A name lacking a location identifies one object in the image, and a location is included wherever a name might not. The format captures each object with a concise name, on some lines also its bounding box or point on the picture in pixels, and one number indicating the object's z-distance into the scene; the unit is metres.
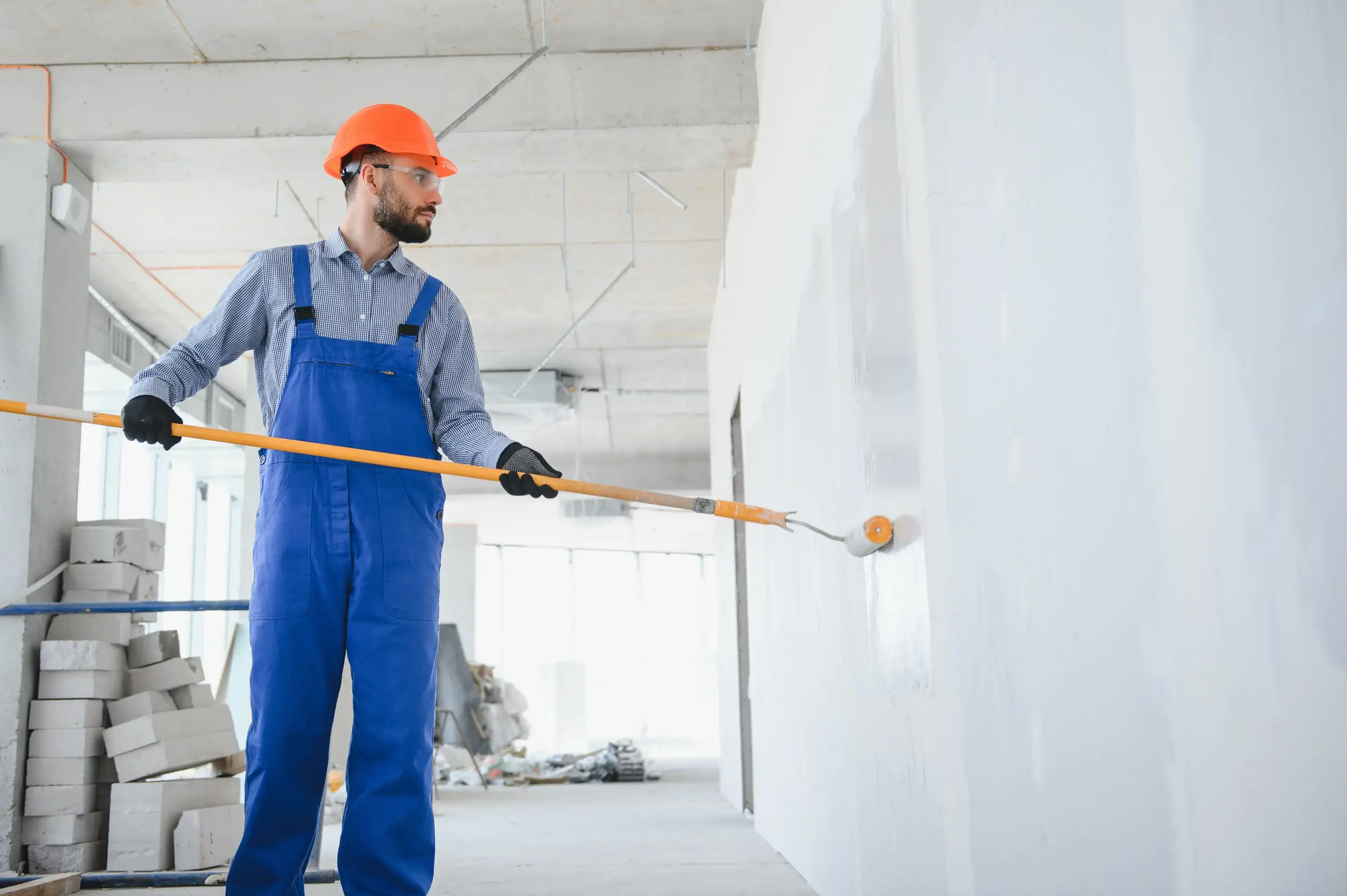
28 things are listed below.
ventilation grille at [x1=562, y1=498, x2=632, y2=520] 10.91
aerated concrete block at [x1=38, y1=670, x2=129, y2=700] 3.61
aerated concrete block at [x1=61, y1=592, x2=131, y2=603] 3.80
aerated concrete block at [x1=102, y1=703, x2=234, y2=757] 3.52
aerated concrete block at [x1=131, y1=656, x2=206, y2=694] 3.77
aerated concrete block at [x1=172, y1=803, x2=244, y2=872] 3.42
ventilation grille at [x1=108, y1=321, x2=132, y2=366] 6.70
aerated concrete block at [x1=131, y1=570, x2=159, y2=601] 3.95
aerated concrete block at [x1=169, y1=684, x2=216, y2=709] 3.87
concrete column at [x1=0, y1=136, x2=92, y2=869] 3.56
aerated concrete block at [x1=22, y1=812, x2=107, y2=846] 3.45
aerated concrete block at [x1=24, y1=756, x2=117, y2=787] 3.54
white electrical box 3.92
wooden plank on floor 2.75
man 1.86
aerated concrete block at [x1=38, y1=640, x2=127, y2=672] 3.61
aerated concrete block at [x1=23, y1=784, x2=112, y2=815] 3.49
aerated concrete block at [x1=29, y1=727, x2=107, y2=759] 3.55
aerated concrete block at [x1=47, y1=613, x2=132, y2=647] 3.74
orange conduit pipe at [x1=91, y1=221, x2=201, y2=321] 5.79
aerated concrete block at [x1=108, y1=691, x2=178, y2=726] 3.60
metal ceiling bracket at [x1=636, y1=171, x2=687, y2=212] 4.99
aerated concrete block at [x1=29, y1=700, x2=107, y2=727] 3.58
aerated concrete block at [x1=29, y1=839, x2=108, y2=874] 3.43
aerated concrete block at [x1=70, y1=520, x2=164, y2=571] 3.84
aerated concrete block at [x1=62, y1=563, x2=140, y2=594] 3.81
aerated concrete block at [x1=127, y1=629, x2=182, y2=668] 3.82
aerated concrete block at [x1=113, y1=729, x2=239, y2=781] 3.52
